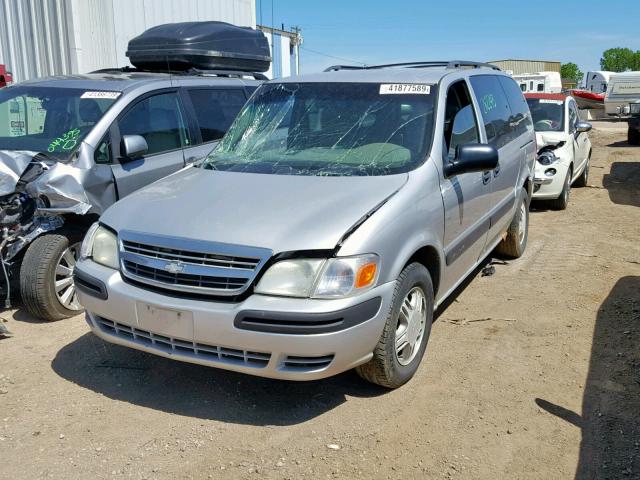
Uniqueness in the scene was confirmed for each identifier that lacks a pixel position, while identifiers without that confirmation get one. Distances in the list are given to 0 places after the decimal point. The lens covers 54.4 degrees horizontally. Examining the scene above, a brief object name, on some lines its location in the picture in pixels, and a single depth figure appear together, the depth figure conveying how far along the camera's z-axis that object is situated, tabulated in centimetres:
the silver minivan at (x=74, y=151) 460
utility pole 2283
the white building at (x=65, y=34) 1012
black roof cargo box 657
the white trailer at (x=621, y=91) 2689
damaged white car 859
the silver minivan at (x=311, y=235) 308
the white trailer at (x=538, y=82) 2241
